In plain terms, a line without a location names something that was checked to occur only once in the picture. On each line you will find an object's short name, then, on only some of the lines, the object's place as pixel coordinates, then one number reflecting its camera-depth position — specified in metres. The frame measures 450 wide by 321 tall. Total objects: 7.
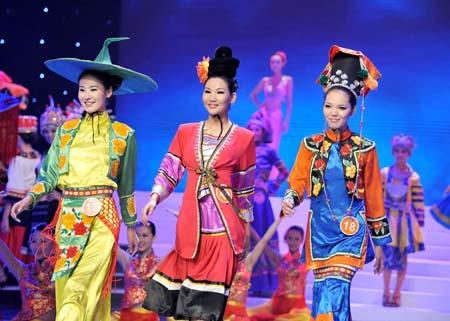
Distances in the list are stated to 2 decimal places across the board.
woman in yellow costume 8.18
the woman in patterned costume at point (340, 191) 7.93
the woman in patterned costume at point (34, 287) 11.80
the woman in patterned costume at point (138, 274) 11.94
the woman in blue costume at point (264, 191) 13.88
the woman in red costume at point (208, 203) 7.96
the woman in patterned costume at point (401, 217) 13.74
